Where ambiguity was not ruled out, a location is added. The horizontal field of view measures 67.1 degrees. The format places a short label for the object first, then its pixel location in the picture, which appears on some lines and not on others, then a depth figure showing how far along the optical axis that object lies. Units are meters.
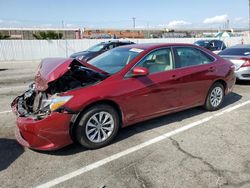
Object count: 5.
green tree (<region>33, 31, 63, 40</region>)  28.18
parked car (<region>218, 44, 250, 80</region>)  6.15
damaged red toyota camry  2.61
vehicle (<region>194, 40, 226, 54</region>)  11.52
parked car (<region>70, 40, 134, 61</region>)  9.81
